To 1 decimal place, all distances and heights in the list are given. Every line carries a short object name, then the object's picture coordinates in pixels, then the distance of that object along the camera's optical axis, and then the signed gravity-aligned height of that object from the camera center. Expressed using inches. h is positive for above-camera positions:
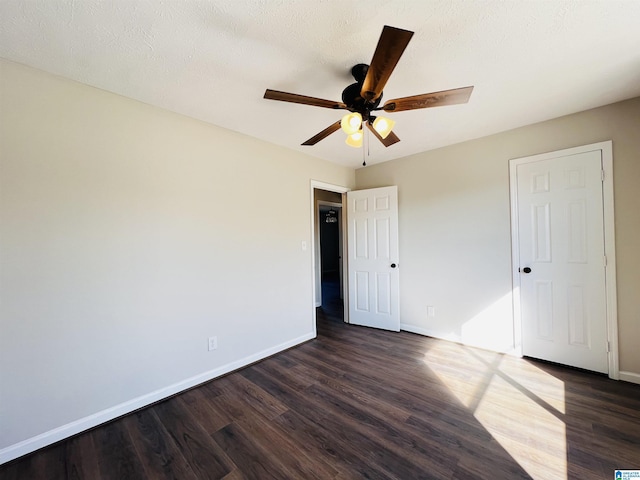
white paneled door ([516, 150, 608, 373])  90.9 -8.8
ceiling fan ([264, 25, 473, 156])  47.3 +34.4
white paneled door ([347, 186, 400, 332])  139.8 -9.9
